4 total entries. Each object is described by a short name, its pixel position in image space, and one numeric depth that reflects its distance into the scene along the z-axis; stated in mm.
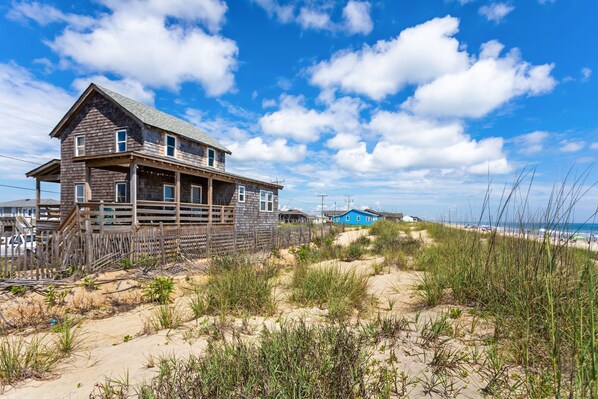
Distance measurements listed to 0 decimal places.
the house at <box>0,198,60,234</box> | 52600
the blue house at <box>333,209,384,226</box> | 65387
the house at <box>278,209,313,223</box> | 65131
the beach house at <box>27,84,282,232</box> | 17109
